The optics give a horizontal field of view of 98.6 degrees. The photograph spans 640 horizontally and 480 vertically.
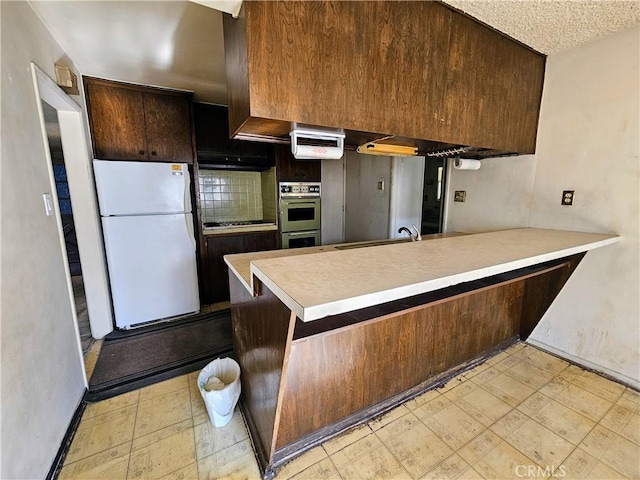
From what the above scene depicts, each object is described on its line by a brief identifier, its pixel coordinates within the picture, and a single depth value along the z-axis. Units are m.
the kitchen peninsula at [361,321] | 0.99
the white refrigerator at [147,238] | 2.43
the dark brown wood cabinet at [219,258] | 3.09
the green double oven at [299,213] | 3.54
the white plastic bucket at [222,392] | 1.51
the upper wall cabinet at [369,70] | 1.15
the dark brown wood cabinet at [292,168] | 3.46
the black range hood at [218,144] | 3.05
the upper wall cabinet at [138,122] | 2.44
